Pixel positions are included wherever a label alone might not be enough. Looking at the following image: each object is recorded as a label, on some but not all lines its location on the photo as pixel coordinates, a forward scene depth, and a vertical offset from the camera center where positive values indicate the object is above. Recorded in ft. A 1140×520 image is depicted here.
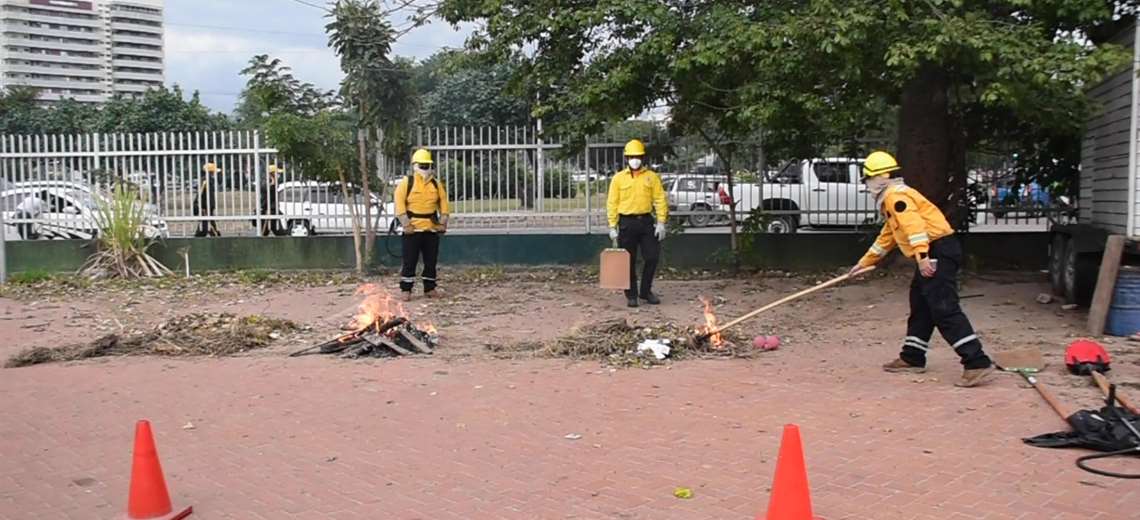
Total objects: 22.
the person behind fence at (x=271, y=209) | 46.75 +0.20
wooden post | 27.53 -2.09
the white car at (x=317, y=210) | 46.21 +0.15
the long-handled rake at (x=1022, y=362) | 23.00 -3.65
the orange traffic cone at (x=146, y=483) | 14.30 -4.11
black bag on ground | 16.69 -3.95
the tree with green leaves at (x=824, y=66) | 27.73 +4.85
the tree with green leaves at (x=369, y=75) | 42.63 +6.30
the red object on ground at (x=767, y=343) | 27.30 -3.77
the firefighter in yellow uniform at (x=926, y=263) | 21.71 -1.18
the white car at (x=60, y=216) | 47.37 -0.13
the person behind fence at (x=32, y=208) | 48.14 +0.27
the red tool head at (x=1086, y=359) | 22.27 -3.47
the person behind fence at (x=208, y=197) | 47.03 +0.81
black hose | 15.52 -4.28
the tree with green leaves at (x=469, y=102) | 117.78 +14.84
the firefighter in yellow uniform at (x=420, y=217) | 37.19 -0.16
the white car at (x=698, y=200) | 43.93 +0.58
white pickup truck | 43.62 +0.66
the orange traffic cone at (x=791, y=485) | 12.79 -3.69
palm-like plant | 45.21 -1.37
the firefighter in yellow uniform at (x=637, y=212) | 34.65 +0.02
